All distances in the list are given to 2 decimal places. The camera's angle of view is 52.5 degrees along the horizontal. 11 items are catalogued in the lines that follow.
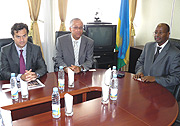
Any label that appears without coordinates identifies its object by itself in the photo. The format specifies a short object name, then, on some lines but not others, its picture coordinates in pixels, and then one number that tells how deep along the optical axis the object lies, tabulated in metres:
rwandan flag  4.53
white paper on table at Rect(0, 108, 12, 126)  1.17
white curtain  3.88
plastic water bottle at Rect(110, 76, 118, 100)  1.62
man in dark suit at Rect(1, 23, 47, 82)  2.21
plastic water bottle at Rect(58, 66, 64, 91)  1.83
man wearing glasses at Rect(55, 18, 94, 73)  2.76
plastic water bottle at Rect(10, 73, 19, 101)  1.60
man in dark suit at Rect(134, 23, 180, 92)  2.20
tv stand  4.29
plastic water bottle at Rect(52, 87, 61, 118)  1.34
